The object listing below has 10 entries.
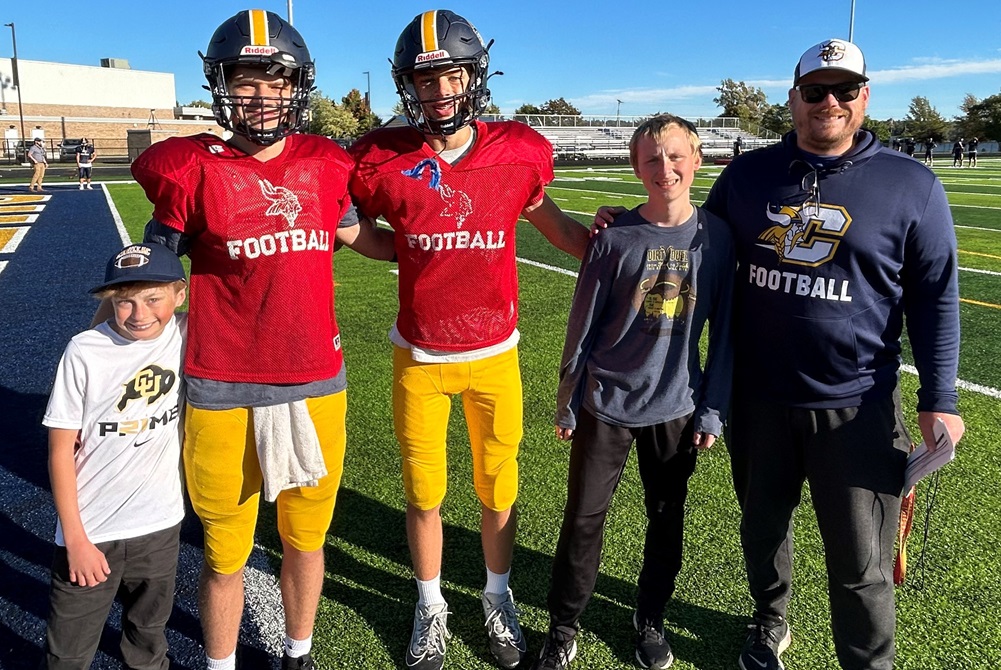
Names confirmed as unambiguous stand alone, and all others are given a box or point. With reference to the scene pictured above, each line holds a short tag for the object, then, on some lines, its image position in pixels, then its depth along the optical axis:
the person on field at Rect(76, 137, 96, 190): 21.16
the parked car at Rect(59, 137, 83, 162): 39.81
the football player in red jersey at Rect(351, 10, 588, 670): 2.22
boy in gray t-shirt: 2.20
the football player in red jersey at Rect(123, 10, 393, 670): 1.93
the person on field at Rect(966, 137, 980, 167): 37.72
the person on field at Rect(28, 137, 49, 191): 20.58
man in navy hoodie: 1.99
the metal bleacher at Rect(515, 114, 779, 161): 44.75
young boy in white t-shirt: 1.85
